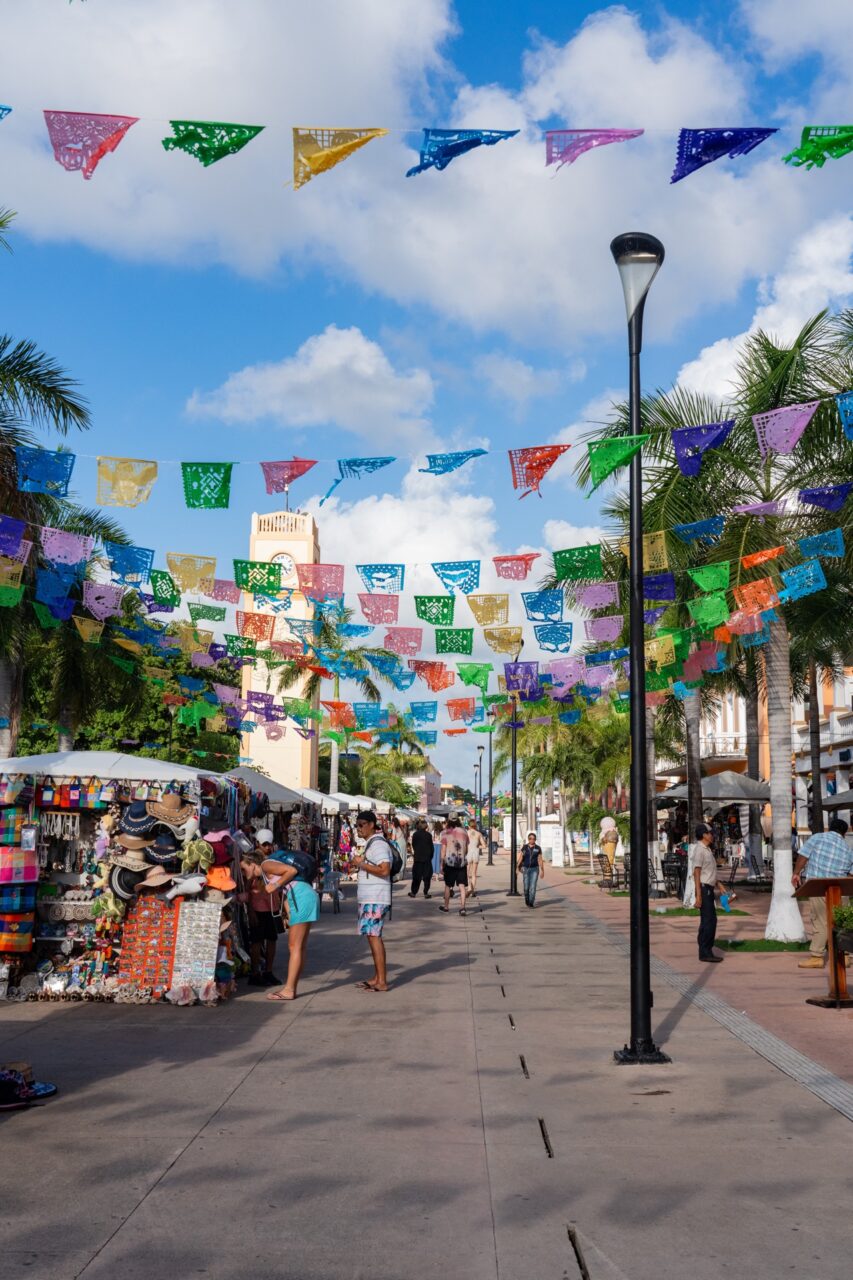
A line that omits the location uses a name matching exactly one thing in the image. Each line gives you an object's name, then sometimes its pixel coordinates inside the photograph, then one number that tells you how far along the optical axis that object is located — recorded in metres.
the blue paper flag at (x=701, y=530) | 15.46
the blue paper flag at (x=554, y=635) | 20.45
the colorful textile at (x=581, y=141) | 8.52
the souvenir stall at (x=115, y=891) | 11.29
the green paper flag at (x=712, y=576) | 15.55
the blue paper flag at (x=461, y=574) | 17.83
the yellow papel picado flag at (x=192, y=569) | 18.52
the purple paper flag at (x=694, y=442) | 13.52
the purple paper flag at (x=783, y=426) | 12.73
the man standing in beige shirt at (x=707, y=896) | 14.41
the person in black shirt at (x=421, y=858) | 28.23
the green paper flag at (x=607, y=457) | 11.29
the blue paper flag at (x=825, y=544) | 14.84
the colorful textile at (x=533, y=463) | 14.02
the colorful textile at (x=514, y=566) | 18.38
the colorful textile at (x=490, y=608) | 19.09
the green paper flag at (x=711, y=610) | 16.30
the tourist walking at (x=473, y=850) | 25.38
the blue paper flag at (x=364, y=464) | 14.36
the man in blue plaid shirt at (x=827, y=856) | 12.70
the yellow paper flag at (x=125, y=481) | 14.30
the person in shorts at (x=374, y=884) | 11.61
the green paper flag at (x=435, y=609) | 18.97
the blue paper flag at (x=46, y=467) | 14.52
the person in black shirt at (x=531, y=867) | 24.69
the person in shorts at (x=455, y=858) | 23.03
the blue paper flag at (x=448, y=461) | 14.02
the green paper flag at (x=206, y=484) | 14.31
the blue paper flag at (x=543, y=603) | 19.20
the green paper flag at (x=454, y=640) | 20.30
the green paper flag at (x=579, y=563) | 16.83
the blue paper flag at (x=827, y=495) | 13.62
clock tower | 72.38
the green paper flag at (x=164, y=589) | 19.36
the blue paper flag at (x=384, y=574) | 18.11
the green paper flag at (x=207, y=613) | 21.02
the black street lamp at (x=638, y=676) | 8.51
